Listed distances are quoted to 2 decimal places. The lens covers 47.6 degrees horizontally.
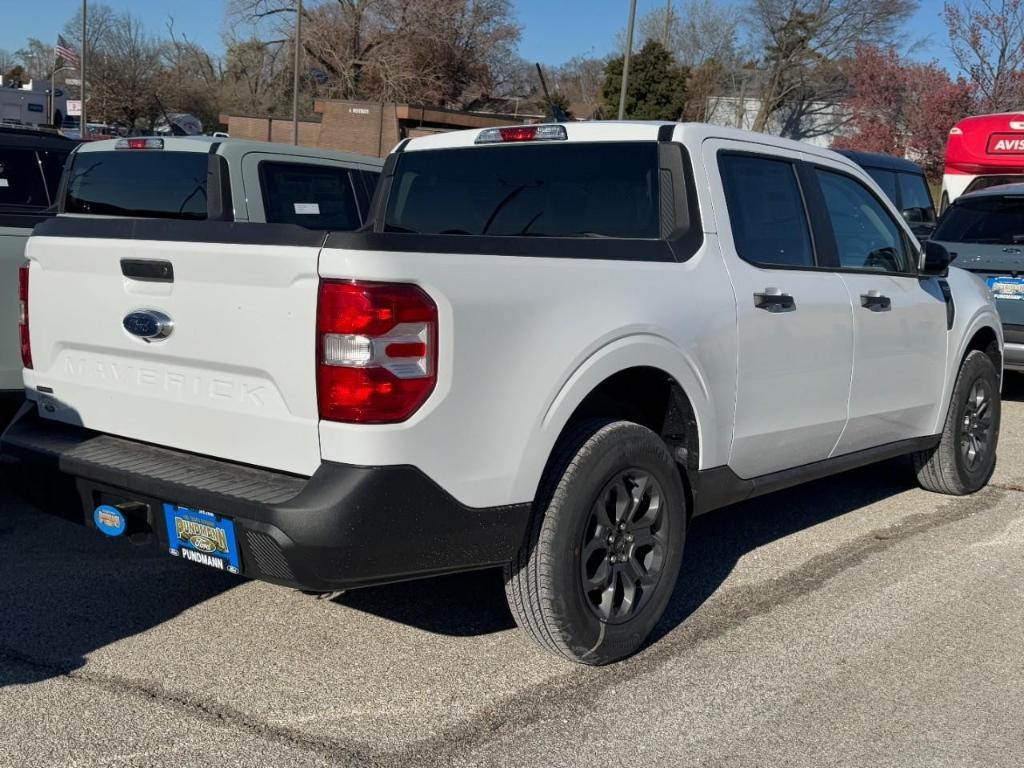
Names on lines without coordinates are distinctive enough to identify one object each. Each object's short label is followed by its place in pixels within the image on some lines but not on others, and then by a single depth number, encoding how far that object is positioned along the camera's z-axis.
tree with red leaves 39.28
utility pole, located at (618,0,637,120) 23.59
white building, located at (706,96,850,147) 55.81
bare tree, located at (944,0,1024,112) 36.47
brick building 42.09
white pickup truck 3.25
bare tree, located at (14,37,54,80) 82.88
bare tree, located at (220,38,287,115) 58.03
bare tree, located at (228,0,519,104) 52.69
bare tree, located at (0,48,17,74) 84.50
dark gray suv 9.36
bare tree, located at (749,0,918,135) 50.31
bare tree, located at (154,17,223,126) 55.81
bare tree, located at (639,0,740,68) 59.03
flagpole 38.31
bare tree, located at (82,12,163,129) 56.69
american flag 41.16
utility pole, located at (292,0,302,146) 33.41
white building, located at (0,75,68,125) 35.66
